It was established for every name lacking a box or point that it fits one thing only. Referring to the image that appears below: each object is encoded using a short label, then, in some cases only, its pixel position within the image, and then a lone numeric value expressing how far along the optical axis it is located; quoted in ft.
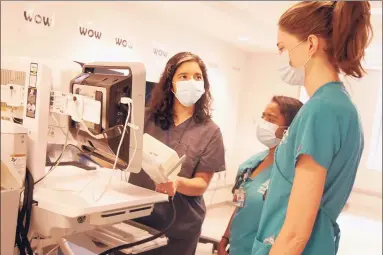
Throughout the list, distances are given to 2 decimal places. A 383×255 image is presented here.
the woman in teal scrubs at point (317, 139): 2.96
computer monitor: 3.59
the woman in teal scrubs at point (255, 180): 4.91
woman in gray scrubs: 5.05
